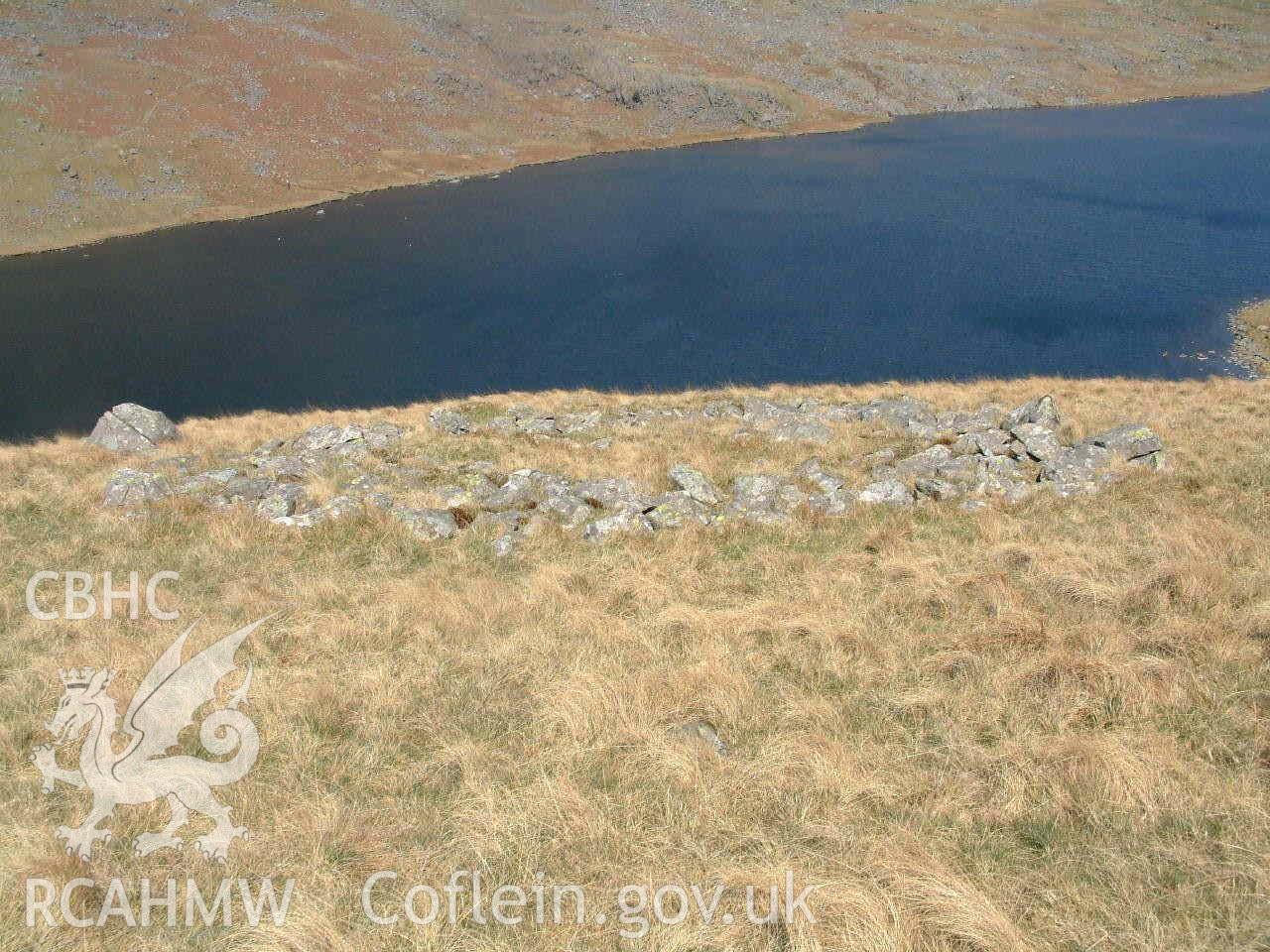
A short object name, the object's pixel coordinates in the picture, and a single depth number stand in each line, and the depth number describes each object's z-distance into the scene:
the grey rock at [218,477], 17.17
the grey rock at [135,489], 15.84
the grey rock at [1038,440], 16.64
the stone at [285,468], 17.77
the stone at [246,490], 16.12
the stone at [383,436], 21.28
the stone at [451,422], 23.56
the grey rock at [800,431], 20.66
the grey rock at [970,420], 19.89
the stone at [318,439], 21.16
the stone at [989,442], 17.23
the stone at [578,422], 23.95
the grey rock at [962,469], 15.60
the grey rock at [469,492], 15.45
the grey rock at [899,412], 22.25
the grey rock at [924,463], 16.39
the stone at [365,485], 16.10
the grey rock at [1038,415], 19.25
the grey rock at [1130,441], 16.09
